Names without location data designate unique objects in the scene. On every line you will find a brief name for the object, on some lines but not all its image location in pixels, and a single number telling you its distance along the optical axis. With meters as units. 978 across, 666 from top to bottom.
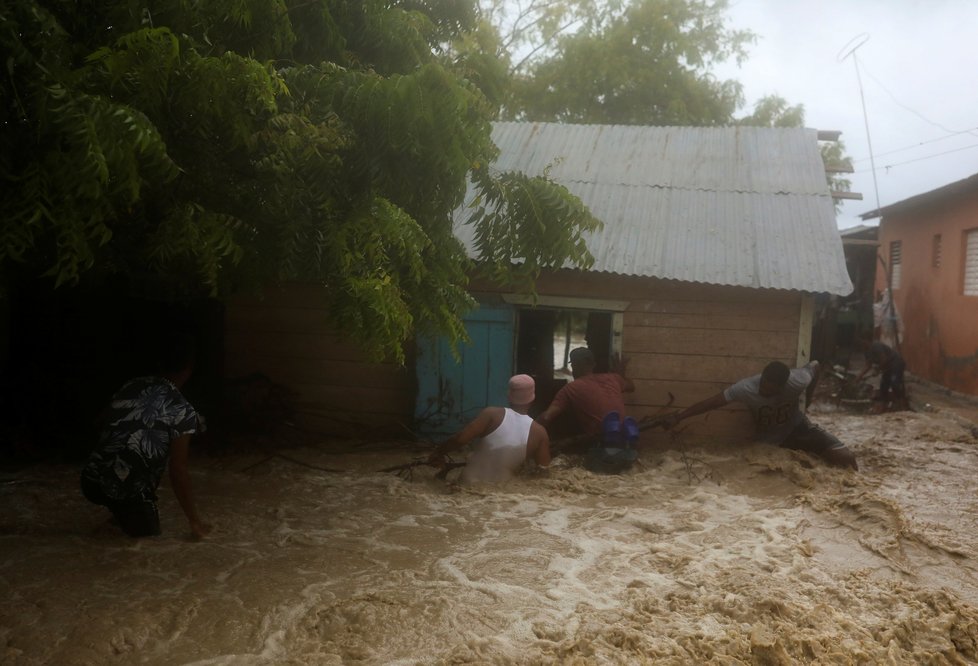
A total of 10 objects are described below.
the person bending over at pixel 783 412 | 7.88
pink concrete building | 13.56
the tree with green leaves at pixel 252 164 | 3.44
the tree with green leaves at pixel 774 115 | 19.75
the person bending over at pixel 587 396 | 7.65
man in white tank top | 6.68
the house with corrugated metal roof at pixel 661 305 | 8.29
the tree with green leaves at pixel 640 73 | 18.88
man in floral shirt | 4.91
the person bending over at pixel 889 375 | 11.87
